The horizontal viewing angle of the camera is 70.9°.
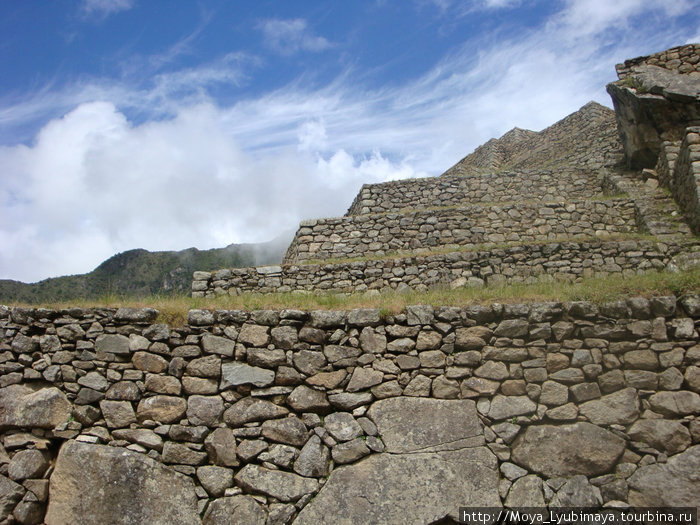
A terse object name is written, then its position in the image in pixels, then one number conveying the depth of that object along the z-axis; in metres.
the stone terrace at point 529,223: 11.06
